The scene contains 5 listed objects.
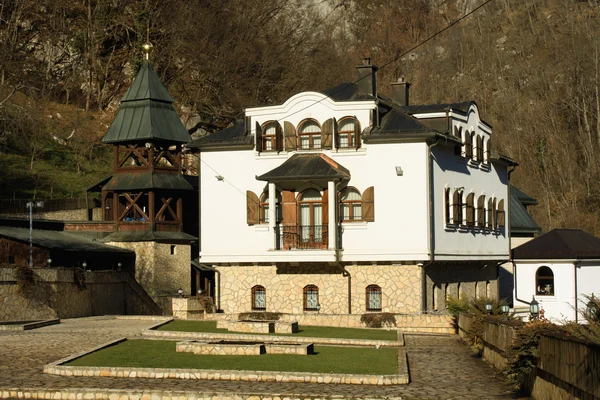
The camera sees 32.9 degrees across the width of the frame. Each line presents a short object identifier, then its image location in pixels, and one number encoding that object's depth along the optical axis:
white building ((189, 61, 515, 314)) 35.41
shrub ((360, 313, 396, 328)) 33.41
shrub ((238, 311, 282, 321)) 34.50
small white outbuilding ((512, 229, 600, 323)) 45.25
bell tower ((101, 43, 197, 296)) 46.06
